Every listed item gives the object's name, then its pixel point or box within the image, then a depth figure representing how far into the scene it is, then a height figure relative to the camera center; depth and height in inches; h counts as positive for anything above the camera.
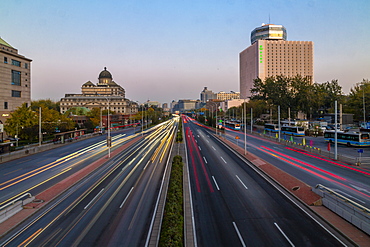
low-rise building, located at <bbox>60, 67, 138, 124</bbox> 5772.6 +491.9
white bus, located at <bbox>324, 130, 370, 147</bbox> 1518.2 -134.5
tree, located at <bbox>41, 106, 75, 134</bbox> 2202.4 -24.5
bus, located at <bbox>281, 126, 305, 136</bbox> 2210.9 -114.4
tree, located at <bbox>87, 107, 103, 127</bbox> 3171.5 +55.3
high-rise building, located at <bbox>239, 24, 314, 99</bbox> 6382.9 +1912.6
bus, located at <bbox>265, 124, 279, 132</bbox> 2594.0 -99.4
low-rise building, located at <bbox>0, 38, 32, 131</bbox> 2364.7 +462.2
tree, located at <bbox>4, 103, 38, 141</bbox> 1820.9 -44.3
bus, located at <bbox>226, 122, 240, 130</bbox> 3179.1 -92.5
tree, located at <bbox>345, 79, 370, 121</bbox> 2877.7 +257.2
